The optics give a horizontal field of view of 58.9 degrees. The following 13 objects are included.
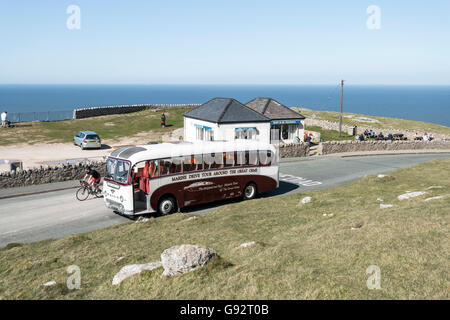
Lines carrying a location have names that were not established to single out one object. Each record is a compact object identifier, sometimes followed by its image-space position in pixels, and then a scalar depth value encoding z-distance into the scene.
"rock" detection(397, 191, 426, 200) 17.59
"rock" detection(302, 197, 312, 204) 18.61
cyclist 21.78
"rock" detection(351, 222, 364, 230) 12.64
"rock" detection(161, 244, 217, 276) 9.36
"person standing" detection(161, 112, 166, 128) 54.89
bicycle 21.84
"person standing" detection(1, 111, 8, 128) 48.85
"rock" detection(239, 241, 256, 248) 11.70
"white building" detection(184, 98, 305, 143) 35.53
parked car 39.44
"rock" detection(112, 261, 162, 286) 9.68
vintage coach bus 18.06
